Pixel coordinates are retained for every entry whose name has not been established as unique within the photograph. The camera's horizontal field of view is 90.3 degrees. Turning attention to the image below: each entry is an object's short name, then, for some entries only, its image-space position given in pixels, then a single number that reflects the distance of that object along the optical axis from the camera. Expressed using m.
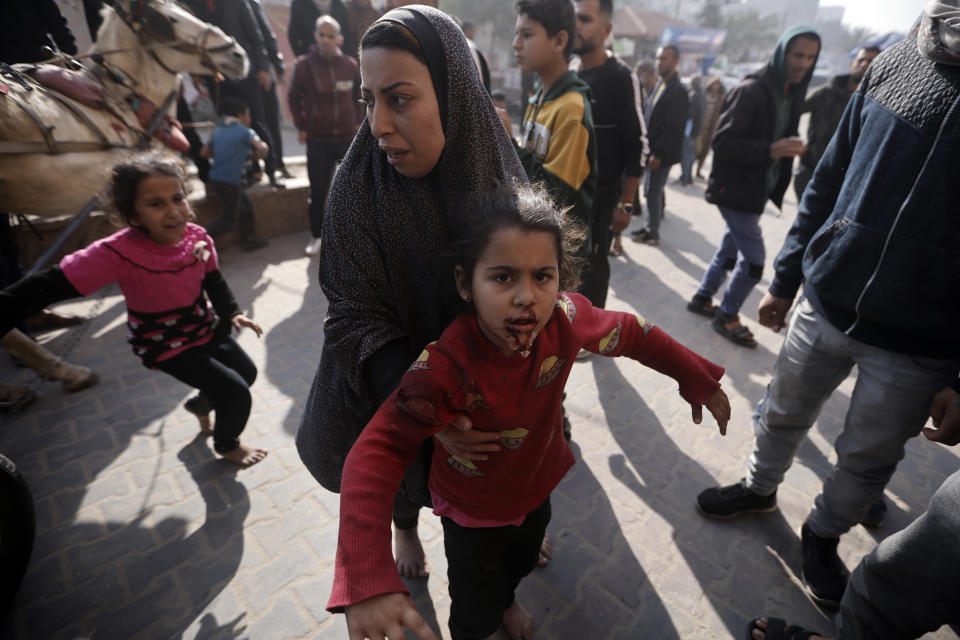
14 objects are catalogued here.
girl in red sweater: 0.96
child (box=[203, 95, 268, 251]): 5.06
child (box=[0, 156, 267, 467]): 2.09
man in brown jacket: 5.30
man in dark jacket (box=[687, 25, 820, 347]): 3.51
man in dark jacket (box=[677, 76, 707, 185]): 9.45
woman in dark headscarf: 1.24
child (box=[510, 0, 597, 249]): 2.56
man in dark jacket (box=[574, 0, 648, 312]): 3.33
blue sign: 37.97
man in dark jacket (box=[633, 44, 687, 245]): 5.98
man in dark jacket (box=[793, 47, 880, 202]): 4.68
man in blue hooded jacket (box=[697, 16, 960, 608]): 1.53
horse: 3.20
